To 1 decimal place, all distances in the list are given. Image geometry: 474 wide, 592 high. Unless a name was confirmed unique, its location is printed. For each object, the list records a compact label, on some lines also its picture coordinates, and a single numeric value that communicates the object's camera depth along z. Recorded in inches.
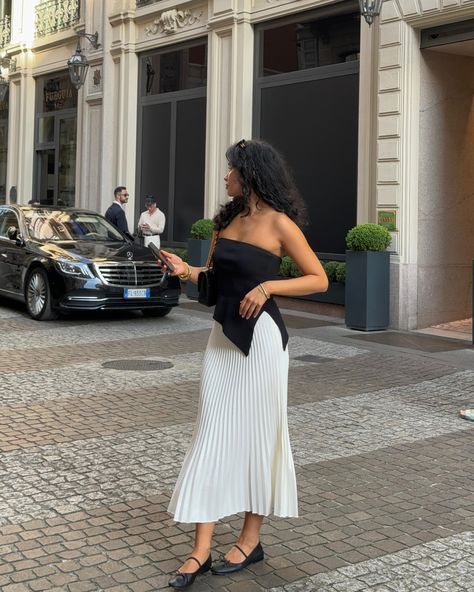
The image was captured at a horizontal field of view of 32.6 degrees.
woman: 142.9
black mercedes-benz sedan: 462.3
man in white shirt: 634.8
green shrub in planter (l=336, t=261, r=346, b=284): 513.3
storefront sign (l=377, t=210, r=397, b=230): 476.7
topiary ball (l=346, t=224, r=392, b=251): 462.0
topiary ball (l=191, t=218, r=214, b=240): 603.2
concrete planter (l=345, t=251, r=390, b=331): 461.4
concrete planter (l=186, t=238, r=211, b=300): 599.2
